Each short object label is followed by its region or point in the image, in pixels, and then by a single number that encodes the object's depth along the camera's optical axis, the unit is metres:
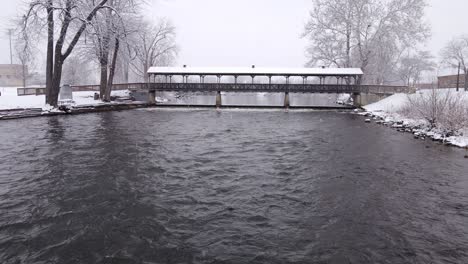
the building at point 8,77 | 81.81
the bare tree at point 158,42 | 55.41
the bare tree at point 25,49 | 24.14
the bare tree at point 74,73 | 56.28
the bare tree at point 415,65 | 75.19
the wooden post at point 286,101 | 38.31
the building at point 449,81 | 43.84
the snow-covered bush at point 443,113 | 17.11
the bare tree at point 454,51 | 61.72
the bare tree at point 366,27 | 39.97
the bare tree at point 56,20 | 23.81
